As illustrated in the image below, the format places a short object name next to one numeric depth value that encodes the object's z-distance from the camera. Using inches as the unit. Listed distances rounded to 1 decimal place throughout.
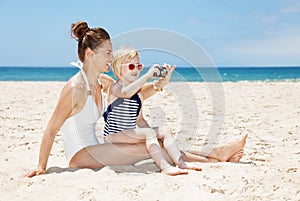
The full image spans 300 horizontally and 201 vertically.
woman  133.7
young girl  133.0
